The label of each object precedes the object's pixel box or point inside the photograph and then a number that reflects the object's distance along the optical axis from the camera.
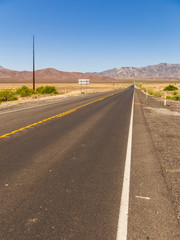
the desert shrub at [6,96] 26.11
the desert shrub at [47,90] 41.50
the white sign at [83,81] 49.04
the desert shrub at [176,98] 30.98
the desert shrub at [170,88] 56.22
